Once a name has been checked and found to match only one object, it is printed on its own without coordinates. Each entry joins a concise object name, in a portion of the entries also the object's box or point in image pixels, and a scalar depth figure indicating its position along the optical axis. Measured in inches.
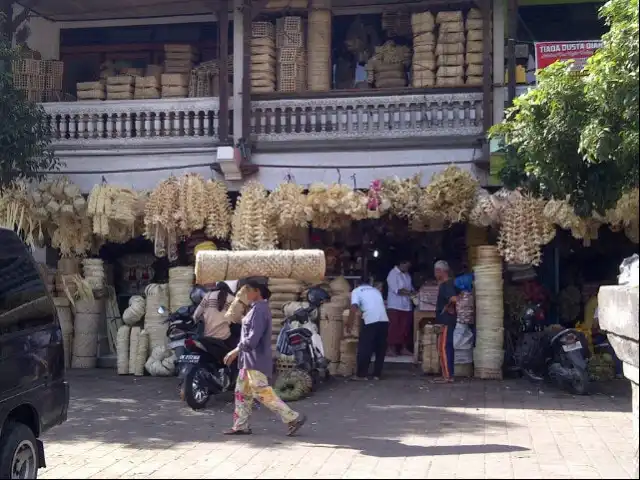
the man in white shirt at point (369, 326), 488.1
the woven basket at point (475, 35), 522.3
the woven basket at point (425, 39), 534.9
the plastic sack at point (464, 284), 494.0
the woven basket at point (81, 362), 550.3
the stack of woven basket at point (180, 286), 513.3
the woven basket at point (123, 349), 524.1
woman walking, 328.5
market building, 485.7
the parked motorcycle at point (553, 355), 446.9
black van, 242.1
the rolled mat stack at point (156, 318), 519.2
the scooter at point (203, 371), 402.3
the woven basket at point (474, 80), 518.3
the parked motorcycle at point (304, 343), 451.8
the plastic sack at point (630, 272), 205.6
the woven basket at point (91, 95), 580.4
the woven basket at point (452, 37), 526.3
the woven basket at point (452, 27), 526.3
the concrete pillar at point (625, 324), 195.0
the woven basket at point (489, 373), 488.9
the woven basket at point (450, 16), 527.2
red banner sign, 505.7
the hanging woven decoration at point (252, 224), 483.8
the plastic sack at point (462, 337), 490.9
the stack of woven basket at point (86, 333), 541.3
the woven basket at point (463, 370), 499.2
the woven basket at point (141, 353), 518.9
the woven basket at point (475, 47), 522.9
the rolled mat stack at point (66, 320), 543.5
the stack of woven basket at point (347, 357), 509.0
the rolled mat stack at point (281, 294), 511.5
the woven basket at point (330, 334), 505.4
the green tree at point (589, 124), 272.2
